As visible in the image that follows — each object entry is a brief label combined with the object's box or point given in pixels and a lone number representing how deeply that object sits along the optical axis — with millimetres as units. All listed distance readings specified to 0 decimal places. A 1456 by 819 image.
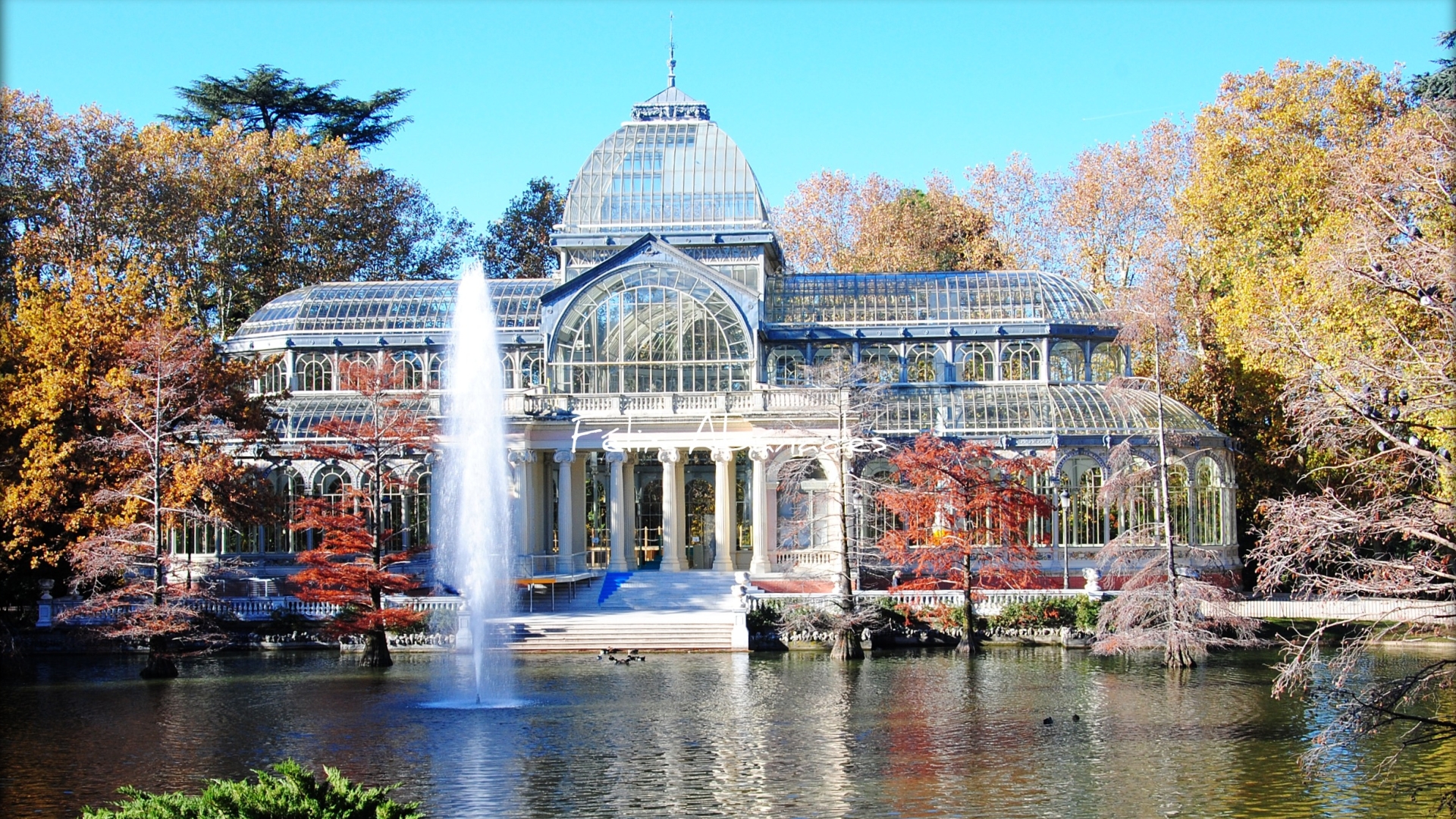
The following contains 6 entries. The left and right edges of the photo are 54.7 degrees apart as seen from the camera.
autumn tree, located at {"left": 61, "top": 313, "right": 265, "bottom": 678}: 34406
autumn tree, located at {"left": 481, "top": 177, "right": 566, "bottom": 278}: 74312
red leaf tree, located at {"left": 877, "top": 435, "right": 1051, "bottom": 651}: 40094
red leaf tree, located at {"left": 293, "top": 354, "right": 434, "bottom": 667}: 37094
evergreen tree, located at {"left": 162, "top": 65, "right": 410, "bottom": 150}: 68500
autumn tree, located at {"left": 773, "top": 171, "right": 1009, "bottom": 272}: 70312
